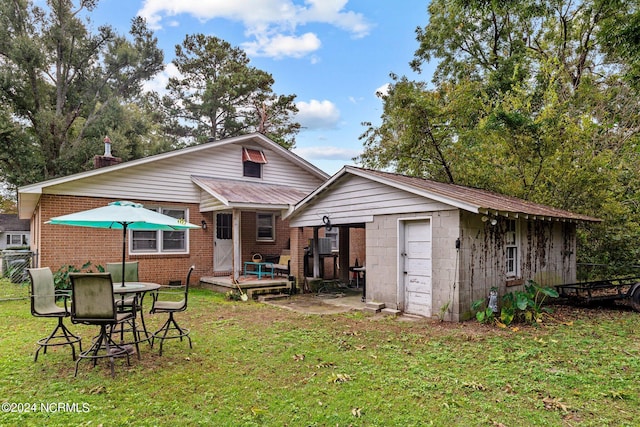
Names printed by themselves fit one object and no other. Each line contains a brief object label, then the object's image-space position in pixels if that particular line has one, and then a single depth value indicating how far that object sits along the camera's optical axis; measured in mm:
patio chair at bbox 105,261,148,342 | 7302
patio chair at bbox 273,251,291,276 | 12615
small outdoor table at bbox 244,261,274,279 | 12119
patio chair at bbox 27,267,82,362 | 5465
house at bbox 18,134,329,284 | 11266
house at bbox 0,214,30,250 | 32062
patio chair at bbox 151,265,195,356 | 5856
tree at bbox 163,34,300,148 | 28141
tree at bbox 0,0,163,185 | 21656
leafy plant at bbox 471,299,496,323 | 7441
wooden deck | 11188
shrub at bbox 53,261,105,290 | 10266
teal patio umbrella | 5582
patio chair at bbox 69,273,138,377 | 4840
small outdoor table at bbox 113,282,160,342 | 5453
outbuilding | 7887
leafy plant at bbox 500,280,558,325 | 7617
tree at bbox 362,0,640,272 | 11914
